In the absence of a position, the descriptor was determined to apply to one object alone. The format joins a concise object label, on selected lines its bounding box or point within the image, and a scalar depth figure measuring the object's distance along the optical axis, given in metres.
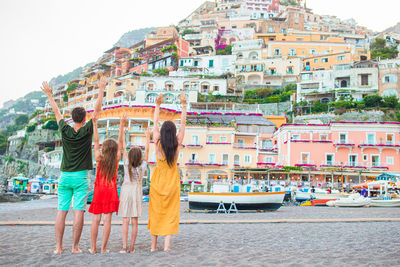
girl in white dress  5.41
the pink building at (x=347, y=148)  34.09
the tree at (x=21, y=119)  100.75
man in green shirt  5.06
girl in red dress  5.20
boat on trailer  15.67
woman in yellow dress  5.14
